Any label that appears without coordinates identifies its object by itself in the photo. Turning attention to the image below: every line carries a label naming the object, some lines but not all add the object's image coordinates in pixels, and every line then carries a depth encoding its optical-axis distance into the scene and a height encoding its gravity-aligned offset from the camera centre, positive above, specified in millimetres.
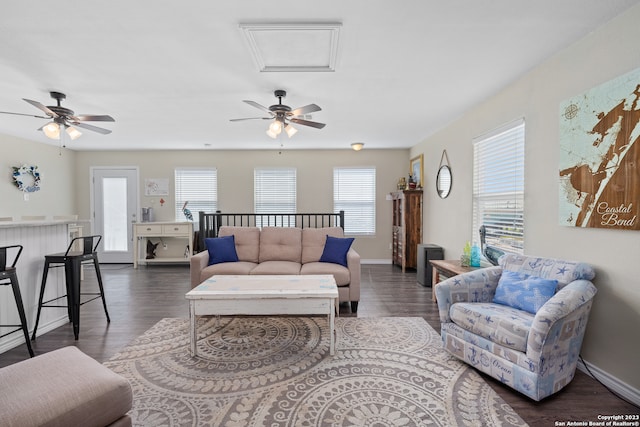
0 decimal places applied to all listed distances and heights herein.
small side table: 3047 -702
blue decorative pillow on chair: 1990 -622
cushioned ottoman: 1059 -765
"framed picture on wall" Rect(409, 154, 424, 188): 5277 +746
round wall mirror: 4242 +414
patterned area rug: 1639 -1214
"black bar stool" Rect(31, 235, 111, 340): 2588 -680
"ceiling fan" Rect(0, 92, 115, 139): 3000 +983
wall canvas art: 1738 +354
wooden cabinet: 5254 -345
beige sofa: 3287 -665
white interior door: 6086 -59
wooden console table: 5672 -501
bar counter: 2393 -609
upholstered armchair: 1681 -757
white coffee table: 2236 -767
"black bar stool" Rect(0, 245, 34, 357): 2100 -566
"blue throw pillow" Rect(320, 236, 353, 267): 3566 -548
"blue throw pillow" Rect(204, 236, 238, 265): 3594 -553
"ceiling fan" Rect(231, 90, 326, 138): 2881 +998
